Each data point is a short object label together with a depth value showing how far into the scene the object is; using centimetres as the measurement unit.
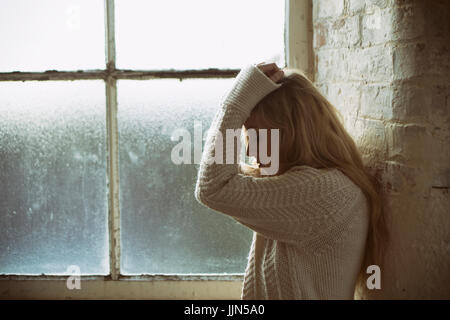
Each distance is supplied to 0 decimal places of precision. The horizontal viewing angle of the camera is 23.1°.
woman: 223
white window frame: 258
